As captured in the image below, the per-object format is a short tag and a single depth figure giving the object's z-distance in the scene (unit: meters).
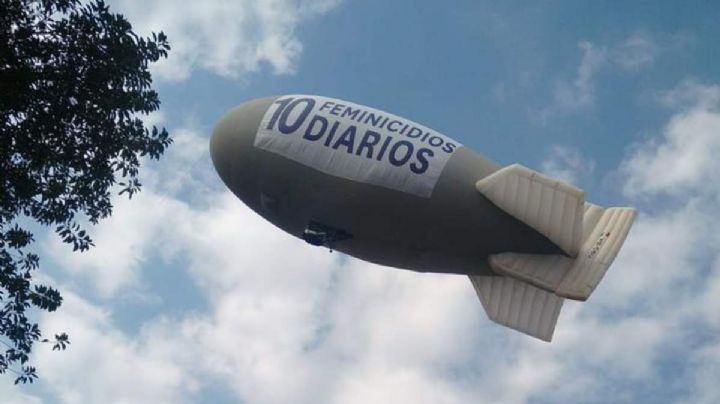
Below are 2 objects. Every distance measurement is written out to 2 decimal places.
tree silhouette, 12.41
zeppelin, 17.02
